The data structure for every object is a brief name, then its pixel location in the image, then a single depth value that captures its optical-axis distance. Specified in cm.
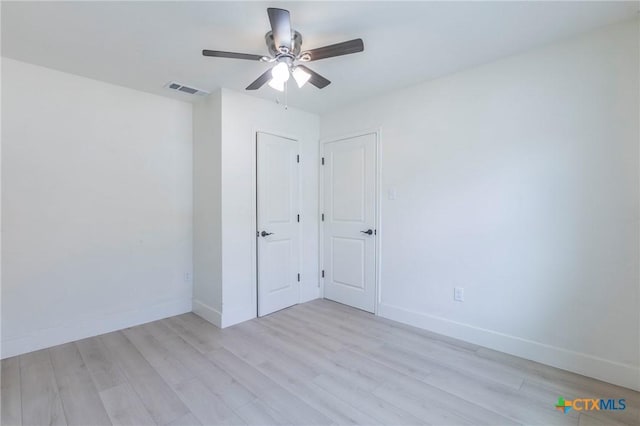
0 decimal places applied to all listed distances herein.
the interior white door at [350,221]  351
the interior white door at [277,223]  343
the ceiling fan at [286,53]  175
